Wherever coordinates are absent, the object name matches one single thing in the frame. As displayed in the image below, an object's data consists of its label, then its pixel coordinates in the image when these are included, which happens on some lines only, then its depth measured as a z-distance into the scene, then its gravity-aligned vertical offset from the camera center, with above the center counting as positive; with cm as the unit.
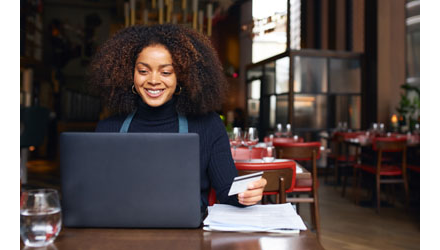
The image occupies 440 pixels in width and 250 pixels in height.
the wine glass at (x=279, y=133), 528 -15
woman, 122 +12
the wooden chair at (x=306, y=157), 305 -34
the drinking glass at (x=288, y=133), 528 -15
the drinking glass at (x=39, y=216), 72 -18
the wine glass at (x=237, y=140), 282 -13
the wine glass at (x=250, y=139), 280 -12
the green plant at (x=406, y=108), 625 +23
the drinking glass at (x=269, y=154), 262 -24
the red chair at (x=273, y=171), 203 -26
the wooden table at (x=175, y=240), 79 -25
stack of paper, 88 -23
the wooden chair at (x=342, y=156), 569 -53
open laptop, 82 -11
